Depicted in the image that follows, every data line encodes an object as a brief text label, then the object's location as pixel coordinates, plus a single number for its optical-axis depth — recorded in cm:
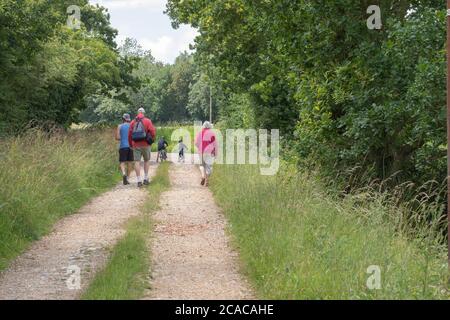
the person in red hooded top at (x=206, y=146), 1842
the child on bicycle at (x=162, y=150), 3362
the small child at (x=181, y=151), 3331
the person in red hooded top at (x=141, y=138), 1805
